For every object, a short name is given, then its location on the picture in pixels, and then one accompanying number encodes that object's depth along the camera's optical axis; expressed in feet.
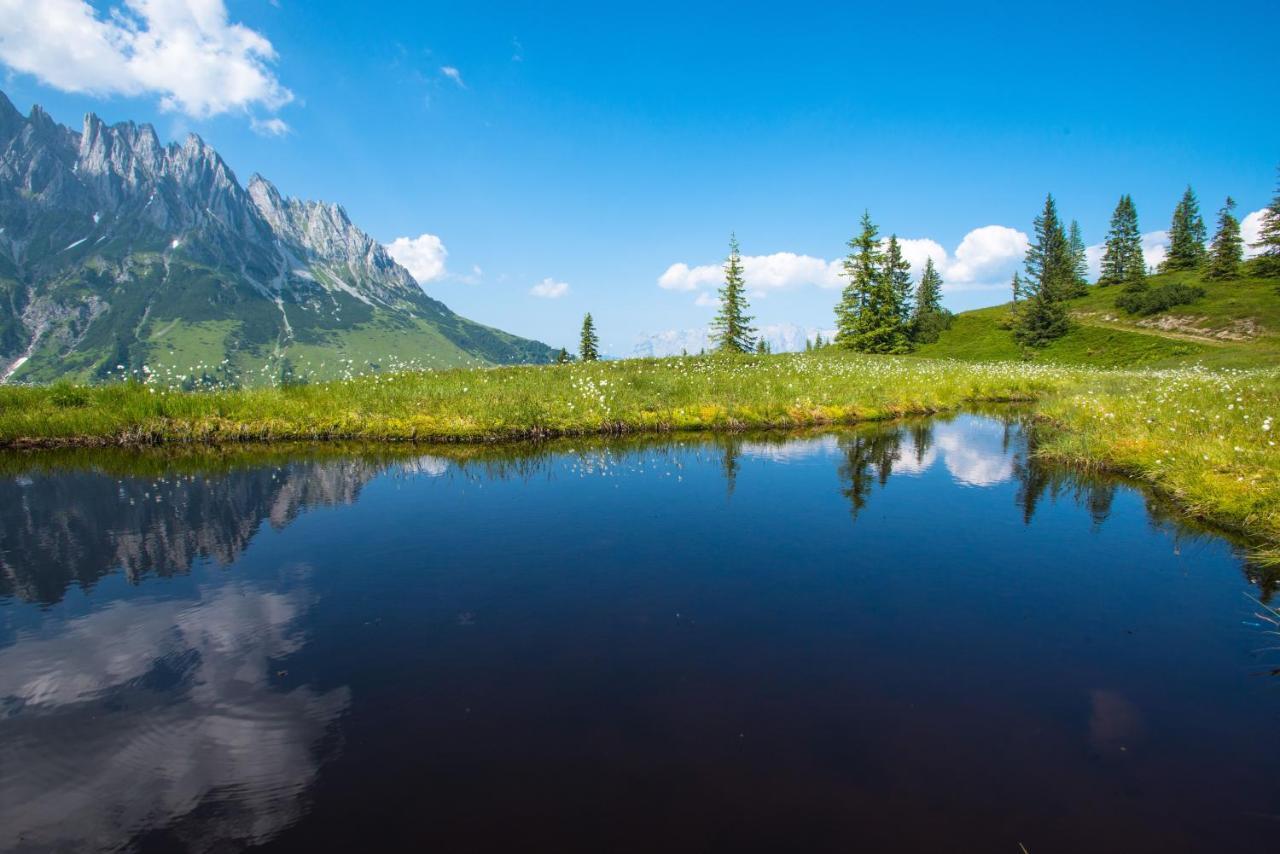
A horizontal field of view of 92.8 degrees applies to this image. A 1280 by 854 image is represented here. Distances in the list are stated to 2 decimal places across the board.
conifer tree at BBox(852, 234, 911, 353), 205.43
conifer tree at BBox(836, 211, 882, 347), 204.74
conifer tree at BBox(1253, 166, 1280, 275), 235.40
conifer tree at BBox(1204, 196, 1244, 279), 253.65
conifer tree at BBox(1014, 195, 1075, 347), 230.68
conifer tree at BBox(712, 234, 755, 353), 225.35
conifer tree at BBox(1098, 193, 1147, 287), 336.90
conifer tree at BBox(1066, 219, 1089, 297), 364.17
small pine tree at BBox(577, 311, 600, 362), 255.50
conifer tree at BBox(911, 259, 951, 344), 282.15
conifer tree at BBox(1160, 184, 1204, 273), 315.17
